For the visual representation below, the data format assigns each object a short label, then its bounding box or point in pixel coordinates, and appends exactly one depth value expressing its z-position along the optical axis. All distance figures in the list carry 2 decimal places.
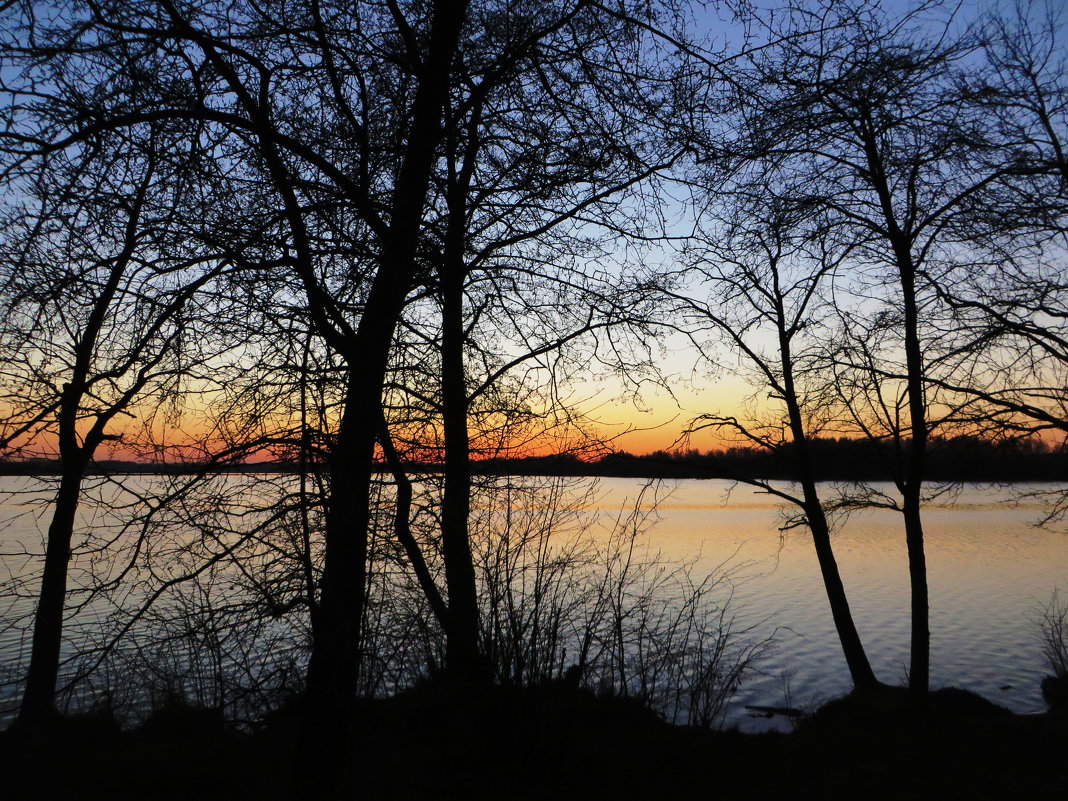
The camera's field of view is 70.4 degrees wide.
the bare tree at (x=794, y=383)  11.78
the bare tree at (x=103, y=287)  4.67
